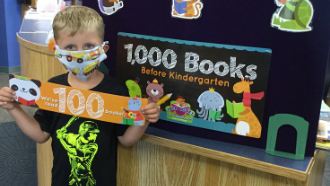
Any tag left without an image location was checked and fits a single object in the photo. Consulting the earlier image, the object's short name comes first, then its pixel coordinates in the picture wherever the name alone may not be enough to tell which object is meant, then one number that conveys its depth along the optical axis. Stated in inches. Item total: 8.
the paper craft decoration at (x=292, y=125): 33.9
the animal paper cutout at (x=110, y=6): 42.2
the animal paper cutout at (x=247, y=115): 35.7
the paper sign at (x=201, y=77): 35.4
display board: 31.5
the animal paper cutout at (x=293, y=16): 31.1
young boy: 36.3
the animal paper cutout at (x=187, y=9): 36.5
